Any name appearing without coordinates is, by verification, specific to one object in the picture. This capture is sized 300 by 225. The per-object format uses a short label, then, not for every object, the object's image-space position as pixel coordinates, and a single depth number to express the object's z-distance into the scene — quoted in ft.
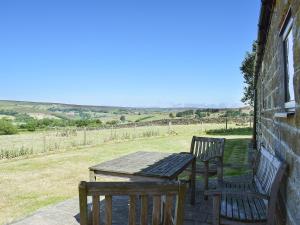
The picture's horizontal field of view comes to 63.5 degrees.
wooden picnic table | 10.51
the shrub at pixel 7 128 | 86.71
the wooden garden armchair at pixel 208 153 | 14.21
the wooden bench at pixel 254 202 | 7.75
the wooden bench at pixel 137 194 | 5.71
